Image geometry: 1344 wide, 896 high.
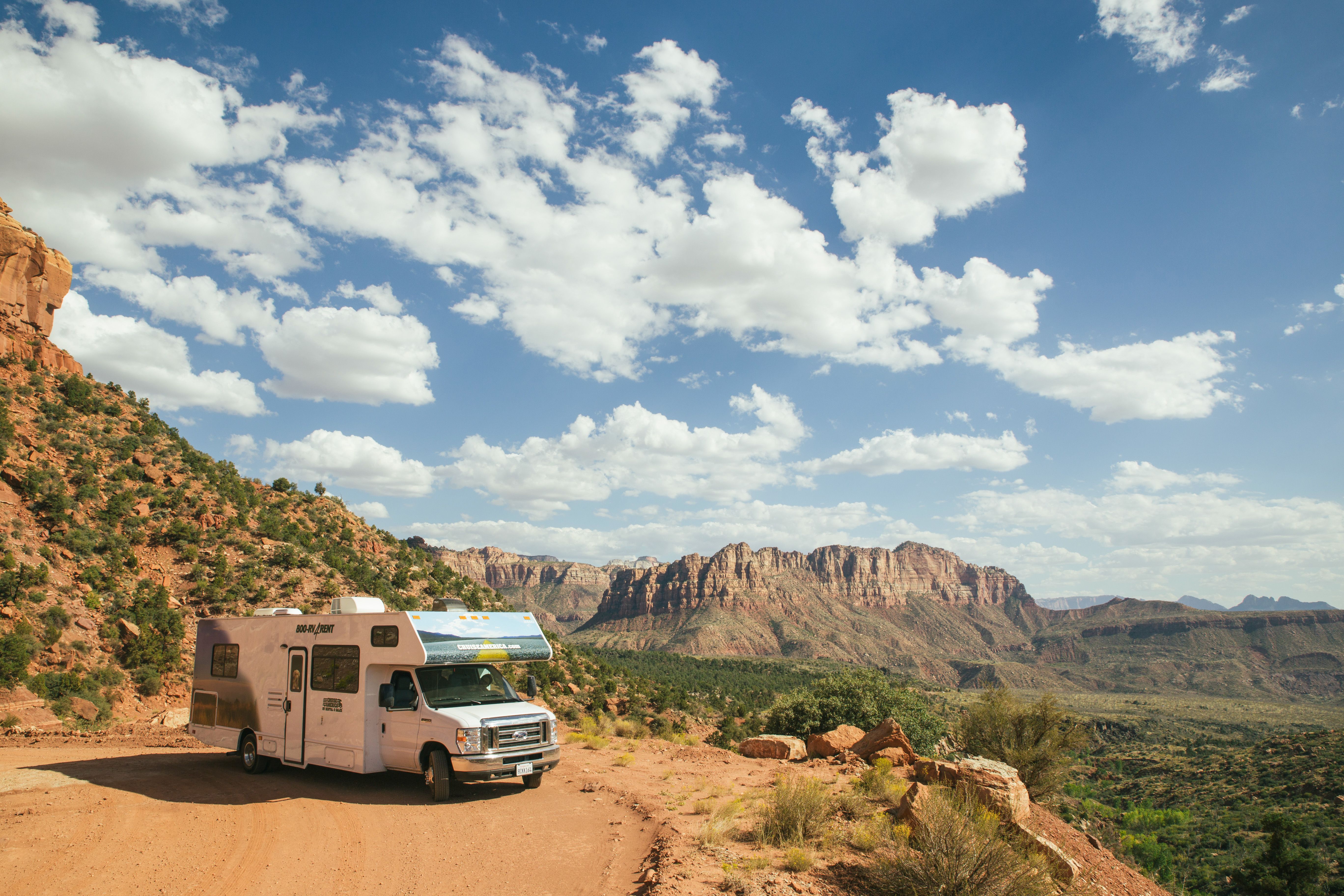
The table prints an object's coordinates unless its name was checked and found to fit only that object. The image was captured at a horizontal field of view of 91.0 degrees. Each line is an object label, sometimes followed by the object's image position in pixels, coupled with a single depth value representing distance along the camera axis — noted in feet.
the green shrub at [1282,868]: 95.91
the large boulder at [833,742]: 61.72
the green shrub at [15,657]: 70.44
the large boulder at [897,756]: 51.03
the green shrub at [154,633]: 84.99
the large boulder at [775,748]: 60.59
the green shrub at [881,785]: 39.55
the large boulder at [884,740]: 53.78
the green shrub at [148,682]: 82.53
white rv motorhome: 36.35
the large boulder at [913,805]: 31.37
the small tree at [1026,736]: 62.39
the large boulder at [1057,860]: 28.45
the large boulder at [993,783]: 33.99
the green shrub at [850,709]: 81.25
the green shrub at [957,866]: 23.86
